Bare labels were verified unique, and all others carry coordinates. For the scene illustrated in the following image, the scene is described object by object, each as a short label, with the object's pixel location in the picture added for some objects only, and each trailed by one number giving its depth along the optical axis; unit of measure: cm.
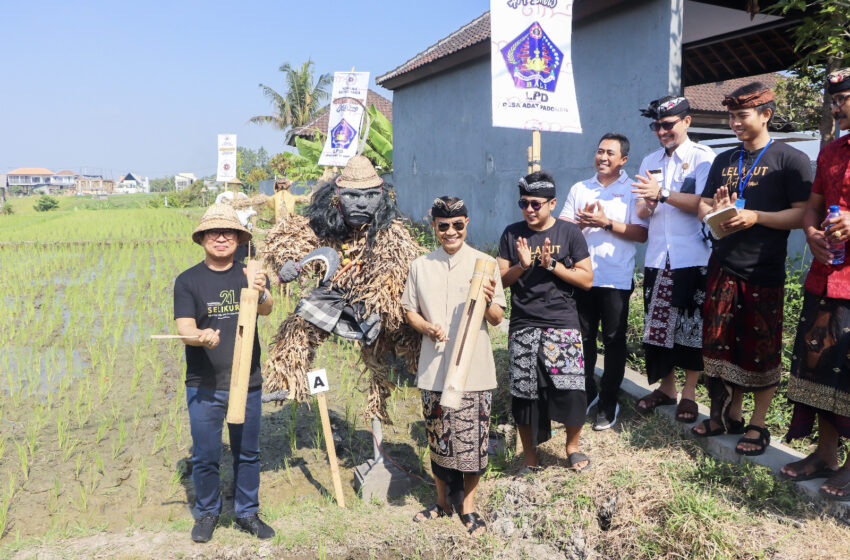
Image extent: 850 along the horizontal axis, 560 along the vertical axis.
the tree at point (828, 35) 467
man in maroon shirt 248
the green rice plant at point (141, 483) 343
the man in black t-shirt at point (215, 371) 294
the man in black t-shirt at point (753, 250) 281
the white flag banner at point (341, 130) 873
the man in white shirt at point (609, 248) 339
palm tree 3284
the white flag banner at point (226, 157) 1576
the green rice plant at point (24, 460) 364
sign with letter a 333
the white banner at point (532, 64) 376
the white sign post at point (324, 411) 330
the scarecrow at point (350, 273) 333
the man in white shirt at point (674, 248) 328
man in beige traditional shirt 290
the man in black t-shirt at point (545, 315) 305
